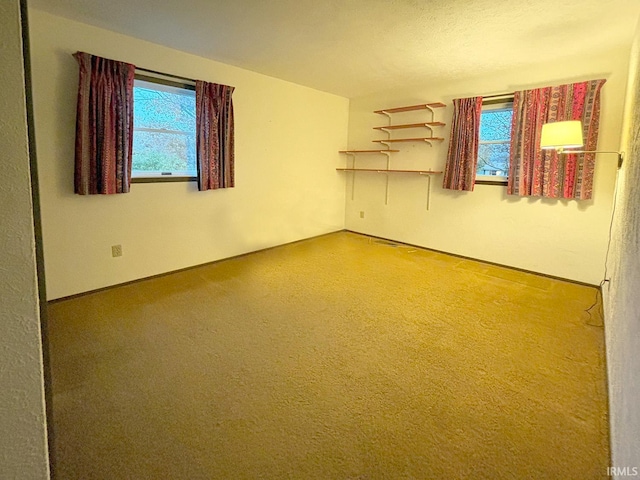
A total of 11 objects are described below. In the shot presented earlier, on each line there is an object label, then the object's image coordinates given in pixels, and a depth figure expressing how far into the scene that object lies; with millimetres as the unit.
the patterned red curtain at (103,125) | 2811
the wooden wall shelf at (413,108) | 4418
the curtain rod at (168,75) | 3230
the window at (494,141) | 3988
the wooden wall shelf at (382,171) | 4586
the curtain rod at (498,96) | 3863
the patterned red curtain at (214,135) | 3596
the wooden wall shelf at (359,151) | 5093
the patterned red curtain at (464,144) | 4062
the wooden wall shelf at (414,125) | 4434
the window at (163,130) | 3336
